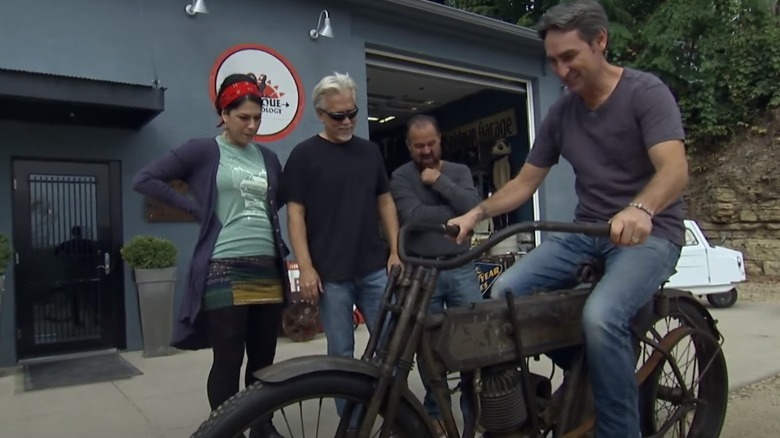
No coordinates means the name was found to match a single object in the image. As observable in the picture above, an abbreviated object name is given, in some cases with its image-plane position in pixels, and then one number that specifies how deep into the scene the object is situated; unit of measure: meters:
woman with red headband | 2.78
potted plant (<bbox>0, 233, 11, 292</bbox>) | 5.66
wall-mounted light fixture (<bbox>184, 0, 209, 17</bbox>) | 7.13
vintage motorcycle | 1.95
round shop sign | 7.49
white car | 8.96
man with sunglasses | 3.08
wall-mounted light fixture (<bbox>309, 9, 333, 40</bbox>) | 8.11
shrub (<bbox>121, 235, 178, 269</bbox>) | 6.36
